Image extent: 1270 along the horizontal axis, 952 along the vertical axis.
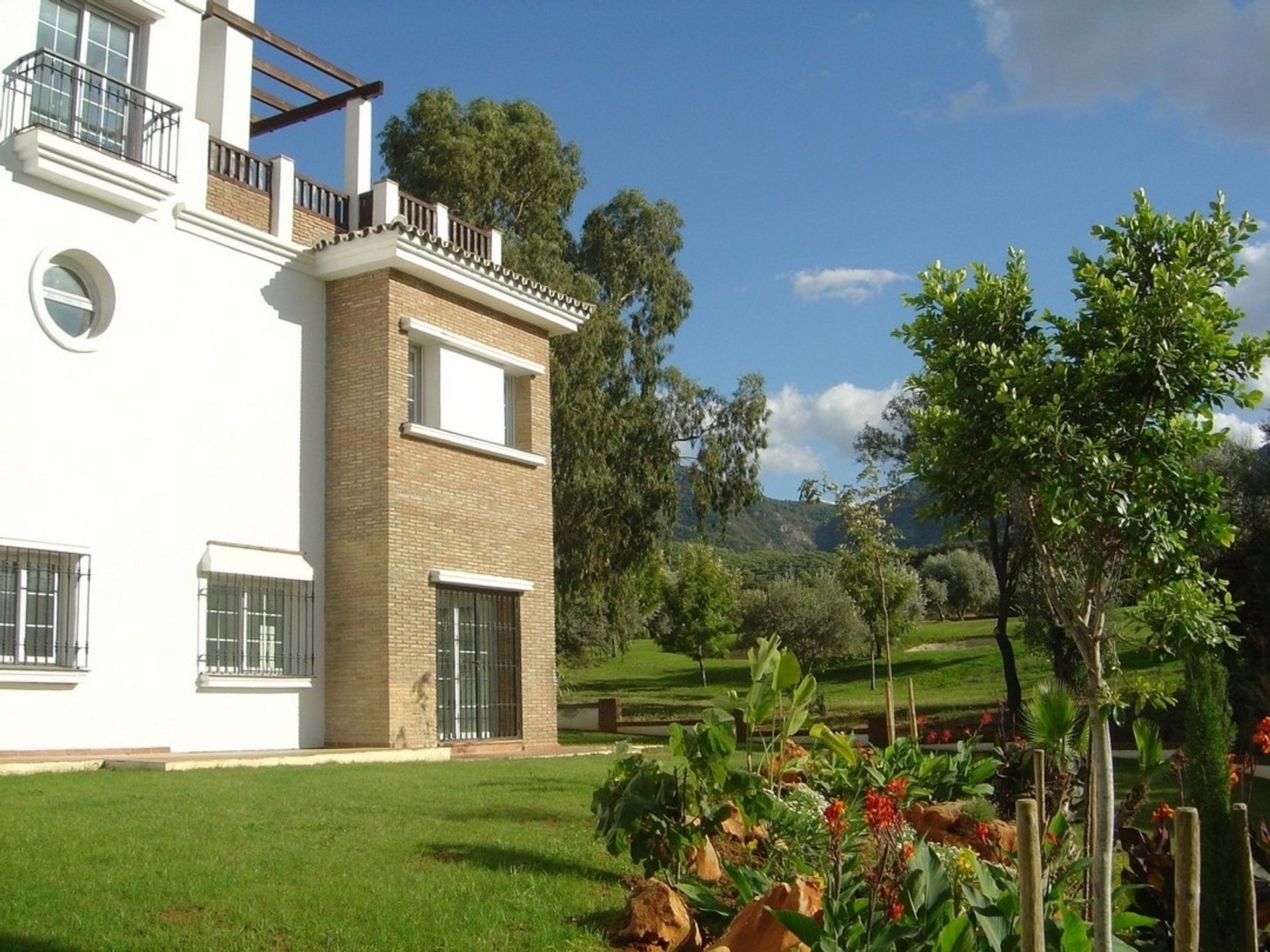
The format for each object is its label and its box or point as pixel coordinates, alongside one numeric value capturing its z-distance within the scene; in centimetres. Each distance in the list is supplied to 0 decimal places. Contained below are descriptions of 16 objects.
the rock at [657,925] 675
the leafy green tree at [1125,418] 583
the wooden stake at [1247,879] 568
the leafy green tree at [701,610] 4981
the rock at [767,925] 620
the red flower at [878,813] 560
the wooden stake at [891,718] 1355
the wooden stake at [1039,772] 822
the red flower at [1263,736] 752
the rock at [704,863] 816
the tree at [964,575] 5838
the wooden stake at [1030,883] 455
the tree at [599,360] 2933
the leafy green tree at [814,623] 3919
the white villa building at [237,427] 1442
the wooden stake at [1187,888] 436
